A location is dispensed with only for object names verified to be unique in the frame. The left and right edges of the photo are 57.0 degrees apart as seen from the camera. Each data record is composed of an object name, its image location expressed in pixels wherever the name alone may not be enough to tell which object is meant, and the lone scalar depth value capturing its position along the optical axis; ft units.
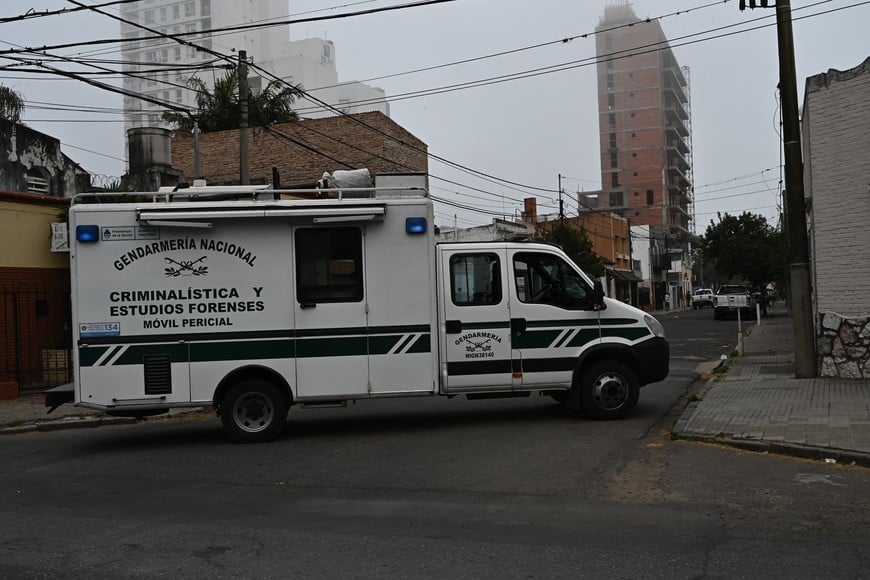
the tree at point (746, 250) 130.93
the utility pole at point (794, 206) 42.91
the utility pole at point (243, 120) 54.54
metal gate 52.95
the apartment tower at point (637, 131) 311.27
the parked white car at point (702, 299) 238.68
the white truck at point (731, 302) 131.95
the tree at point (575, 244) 134.41
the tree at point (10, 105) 90.43
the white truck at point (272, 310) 31.48
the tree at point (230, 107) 130.62
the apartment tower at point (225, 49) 337.31
